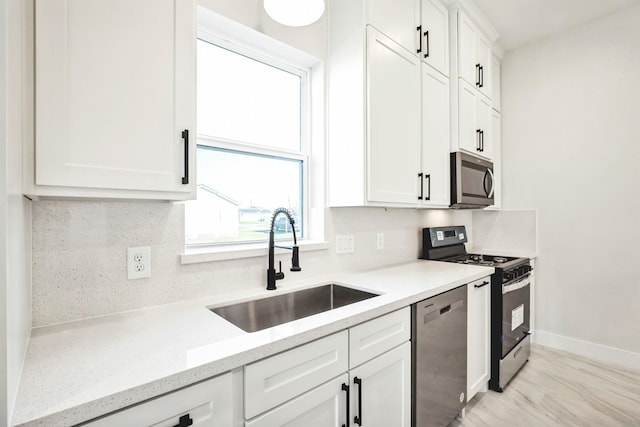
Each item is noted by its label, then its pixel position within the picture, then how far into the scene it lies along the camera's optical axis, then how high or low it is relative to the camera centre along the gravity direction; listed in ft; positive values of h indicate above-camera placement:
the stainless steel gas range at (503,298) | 7.13 -1.98
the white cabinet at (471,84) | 7.73 +3.39
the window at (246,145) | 5.20 +1.24
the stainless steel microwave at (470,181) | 7.66 +0.84
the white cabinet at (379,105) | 5.75 +2.11
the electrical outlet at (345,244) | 6.46 -0.62
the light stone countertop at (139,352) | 2.17 -1.24
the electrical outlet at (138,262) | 4.00 -0.61
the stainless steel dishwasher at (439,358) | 4.95 -2.44
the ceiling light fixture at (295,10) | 4.69 +3.05
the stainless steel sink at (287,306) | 4.63 -1.46
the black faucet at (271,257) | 4.95 -0.67
